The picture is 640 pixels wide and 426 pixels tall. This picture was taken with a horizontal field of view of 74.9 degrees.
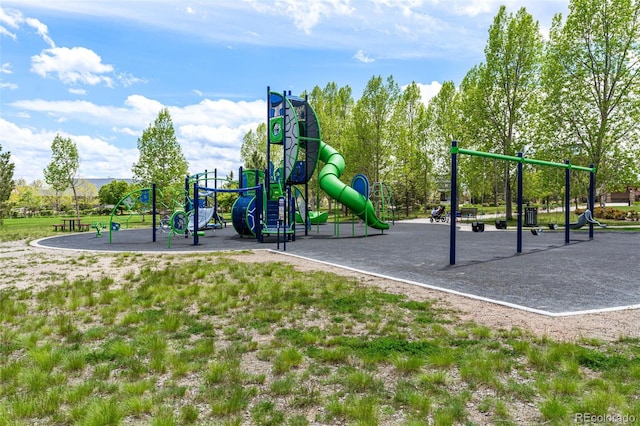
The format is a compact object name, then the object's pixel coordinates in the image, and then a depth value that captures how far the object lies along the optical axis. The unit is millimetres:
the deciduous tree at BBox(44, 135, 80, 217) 41719
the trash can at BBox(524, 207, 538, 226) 21181
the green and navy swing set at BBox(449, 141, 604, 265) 11102
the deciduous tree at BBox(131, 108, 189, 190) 38531
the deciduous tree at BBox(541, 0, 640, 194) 25344
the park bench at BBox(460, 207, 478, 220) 35447
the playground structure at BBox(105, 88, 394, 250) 18234
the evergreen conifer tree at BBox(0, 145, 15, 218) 32844
